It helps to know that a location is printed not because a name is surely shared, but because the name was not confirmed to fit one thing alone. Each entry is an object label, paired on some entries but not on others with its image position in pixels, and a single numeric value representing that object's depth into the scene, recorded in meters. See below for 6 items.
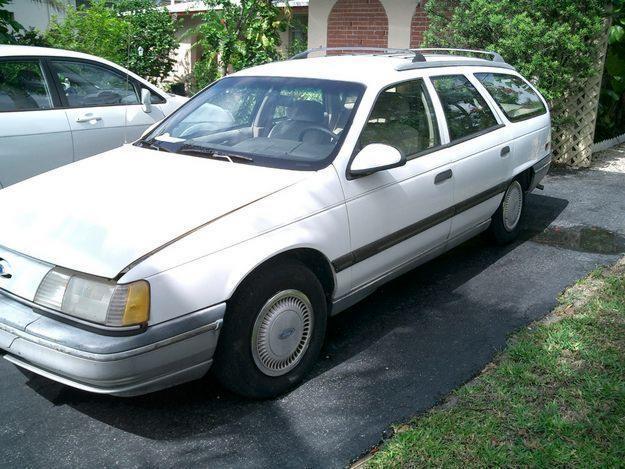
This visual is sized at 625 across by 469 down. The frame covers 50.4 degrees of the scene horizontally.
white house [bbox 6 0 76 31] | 18.38
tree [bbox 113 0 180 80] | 15.61
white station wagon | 3.05
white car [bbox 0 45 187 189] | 6.06
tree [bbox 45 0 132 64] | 12.85
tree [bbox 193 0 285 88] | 10.91
